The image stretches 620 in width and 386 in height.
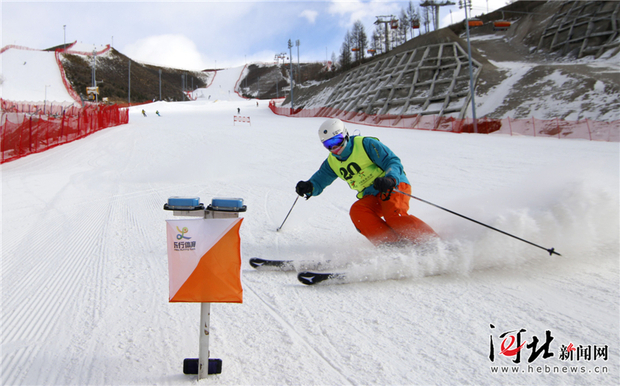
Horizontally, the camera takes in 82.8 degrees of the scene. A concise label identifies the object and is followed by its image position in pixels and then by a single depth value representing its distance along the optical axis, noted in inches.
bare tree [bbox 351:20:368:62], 2977.4
